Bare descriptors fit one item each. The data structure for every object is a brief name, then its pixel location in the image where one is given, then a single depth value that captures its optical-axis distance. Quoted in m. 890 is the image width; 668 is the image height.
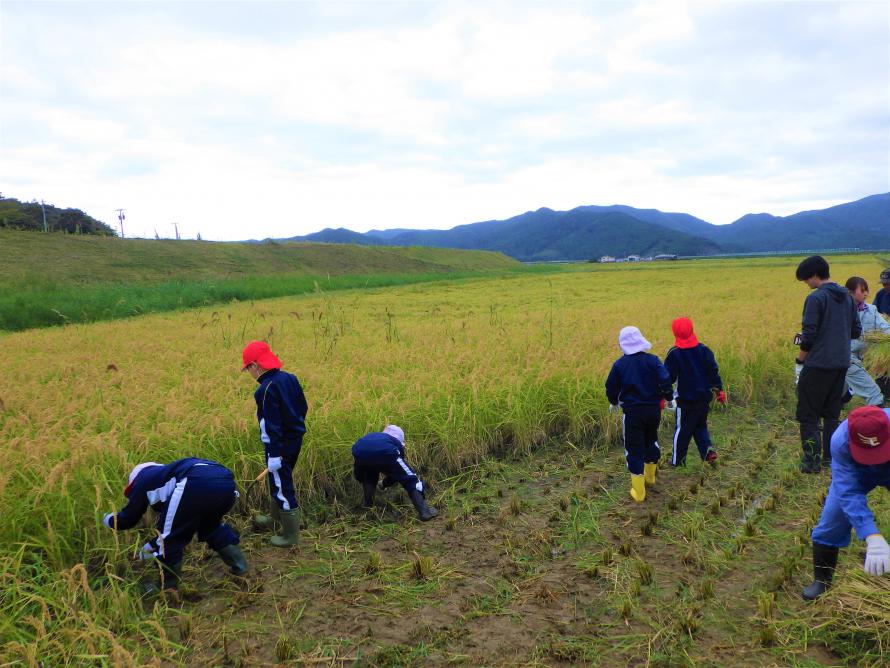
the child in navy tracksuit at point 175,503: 2.81
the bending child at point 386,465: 3.70
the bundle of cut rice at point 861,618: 2.16
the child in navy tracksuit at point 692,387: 4.43
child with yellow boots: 4.05
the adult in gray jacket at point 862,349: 5.00
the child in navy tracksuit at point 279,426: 3.34
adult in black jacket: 4.28
